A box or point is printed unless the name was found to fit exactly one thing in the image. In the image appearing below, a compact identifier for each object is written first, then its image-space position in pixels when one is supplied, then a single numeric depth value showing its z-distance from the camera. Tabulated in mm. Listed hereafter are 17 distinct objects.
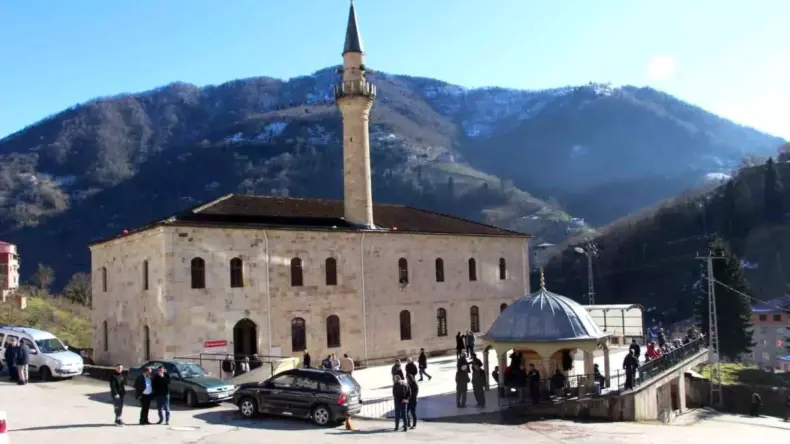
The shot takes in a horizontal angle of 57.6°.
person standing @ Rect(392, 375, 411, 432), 18570
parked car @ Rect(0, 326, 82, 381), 26172
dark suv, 19125
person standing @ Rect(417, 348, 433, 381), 28922
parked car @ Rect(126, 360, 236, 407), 21594
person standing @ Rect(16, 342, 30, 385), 24828
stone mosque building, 29641
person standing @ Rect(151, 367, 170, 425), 18375
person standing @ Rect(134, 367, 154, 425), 18312
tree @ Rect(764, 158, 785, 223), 116812
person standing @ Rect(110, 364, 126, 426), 18062
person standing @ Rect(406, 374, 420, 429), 19016
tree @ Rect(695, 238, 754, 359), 61750
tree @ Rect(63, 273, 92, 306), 67250
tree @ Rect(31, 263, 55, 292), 87388
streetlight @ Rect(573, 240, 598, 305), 45031
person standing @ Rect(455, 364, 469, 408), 22922
